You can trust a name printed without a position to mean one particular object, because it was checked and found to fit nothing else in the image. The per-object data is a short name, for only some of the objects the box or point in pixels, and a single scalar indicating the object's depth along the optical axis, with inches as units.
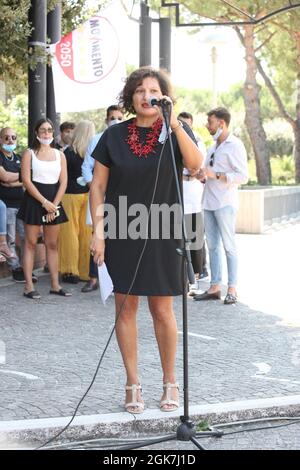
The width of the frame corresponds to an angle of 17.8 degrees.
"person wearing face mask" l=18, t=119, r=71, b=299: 405.7
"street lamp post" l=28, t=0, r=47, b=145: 465.4
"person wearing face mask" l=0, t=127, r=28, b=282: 450.6
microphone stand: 207.3
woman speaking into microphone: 222.4
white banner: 488.4
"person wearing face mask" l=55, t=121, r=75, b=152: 456.4
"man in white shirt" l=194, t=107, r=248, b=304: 389.4
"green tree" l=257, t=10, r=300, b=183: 1161.4
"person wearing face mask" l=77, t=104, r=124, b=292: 406.0
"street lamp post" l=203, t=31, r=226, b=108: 810.2
